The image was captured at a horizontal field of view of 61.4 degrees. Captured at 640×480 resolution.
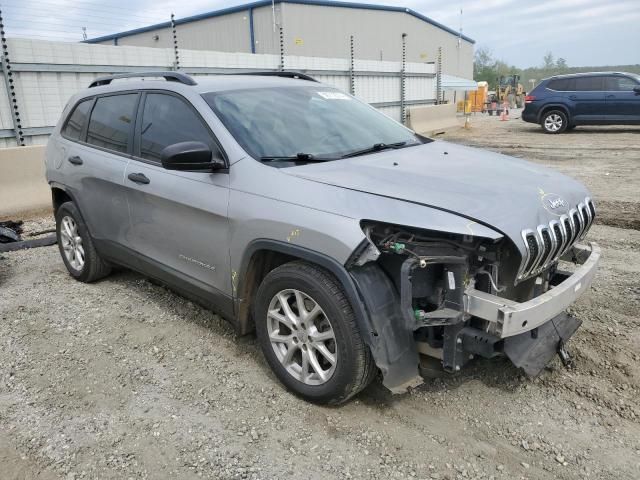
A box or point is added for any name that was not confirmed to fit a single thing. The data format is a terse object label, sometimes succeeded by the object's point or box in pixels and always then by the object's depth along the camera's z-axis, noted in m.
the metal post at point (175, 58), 10.86
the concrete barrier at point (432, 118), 17.64
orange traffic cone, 25.55
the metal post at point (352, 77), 15.60
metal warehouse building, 26.84
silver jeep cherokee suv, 2.67
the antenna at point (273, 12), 25.95
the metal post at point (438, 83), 19.64
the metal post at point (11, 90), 8.05
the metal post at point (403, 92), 18.11
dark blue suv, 15.84
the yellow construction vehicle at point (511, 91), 36.56
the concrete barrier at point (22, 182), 7.70
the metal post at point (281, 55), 13.03
